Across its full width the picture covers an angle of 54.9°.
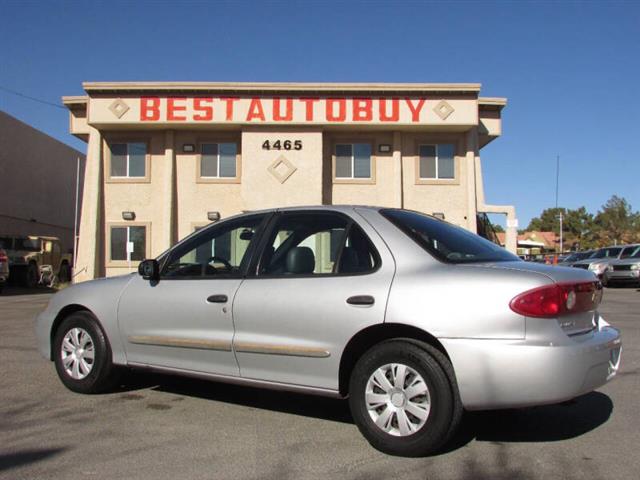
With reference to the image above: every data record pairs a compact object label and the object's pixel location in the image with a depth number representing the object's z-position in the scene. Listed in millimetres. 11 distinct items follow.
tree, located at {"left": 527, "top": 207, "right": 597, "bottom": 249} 72312
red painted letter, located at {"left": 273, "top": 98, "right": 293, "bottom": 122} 21094
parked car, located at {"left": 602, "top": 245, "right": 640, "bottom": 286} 22422
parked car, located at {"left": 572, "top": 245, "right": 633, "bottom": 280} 23234
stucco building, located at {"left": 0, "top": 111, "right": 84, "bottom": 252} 30031
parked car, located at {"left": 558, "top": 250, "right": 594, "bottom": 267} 26025
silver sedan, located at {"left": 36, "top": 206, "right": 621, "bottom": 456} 3734
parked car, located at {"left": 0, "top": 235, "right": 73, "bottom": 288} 23375
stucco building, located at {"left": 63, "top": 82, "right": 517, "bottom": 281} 21000
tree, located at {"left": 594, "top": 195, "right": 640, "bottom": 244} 64300
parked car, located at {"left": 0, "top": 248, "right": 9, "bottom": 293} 18594
